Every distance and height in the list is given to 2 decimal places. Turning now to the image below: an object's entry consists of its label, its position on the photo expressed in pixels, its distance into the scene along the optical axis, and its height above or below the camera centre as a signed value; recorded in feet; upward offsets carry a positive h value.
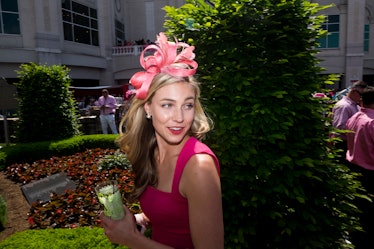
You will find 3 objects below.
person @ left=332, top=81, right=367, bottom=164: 18.07 -1.17
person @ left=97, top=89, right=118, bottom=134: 39.40 -2.11
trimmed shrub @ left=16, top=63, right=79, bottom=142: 30.73 -0.78
